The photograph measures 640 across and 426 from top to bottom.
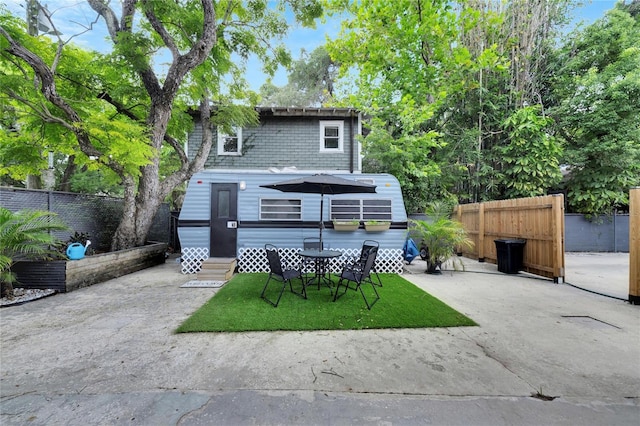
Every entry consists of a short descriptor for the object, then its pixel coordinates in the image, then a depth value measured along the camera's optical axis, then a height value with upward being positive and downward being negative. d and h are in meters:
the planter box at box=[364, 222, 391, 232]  6.87 -0.21
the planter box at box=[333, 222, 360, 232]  6.84 -0.19
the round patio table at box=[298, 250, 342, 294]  5.11 -0.70
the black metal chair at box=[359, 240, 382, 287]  5.33 -0.65
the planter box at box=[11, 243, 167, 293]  5.06 -1.08
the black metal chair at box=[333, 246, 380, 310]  4.60 -0.90
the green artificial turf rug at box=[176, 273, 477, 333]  3.68 -1.40
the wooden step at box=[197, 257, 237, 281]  6.30 -1.20
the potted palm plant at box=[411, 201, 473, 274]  7.03 -0.51
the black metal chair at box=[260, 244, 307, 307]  4.57 -0.91
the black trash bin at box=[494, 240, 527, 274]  7.21 -0.92
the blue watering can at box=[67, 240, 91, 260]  5.56 -0.70
